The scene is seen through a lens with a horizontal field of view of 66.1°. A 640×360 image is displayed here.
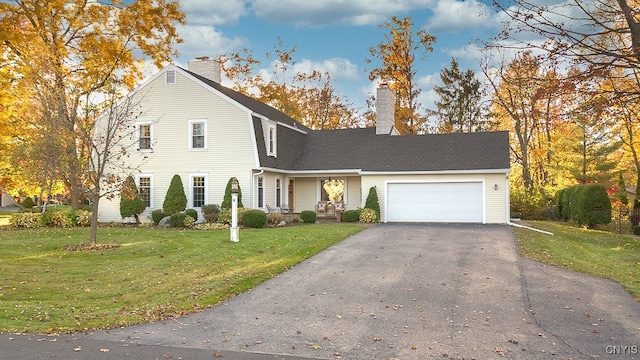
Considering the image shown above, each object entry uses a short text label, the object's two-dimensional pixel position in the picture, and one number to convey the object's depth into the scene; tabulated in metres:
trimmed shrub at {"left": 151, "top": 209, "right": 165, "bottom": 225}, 21.44
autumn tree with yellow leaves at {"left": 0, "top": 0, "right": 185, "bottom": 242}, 19.67
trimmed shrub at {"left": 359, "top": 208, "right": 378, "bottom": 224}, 21.69
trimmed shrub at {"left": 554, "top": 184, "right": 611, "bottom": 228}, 21.59
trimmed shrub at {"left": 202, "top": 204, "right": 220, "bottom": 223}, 21.03
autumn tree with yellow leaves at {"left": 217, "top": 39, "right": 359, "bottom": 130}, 38.31
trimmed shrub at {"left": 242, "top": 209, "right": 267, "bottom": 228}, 19.69
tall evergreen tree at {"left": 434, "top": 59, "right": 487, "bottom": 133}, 39.41
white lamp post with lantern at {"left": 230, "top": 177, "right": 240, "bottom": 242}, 15.12
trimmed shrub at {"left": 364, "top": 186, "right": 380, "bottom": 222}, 22.08
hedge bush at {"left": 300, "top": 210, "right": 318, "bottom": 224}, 21.98
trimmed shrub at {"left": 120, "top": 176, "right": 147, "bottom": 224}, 21.88
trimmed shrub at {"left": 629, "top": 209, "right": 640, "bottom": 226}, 20.33
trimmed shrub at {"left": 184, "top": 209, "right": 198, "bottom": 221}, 21.17
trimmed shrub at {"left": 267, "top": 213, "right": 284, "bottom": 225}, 20.64
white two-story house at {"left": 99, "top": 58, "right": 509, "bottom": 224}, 21.67
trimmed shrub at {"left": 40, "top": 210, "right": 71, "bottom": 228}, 21.27
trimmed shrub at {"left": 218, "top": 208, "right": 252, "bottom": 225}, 20.17
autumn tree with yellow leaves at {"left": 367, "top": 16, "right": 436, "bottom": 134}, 34.69
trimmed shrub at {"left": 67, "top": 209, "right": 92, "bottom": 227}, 21.22
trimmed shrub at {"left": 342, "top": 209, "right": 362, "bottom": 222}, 21.69
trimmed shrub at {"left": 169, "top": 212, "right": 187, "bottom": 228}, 20.41
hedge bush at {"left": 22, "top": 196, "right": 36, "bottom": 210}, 42.46
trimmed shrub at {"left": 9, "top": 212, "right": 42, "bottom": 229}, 21.19
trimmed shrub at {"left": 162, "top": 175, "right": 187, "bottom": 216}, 21.50
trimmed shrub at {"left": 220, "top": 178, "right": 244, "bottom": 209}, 21.09
